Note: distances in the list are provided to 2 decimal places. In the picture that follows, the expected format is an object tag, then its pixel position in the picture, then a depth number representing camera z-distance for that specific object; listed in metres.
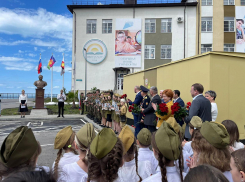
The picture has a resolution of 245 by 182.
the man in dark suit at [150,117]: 7.38
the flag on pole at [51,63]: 31.50
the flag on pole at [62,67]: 33.17
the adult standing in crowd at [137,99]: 8.52
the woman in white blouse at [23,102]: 17.11
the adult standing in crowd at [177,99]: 7.35
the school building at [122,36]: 32.38
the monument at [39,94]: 23.65
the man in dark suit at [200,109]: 5.27
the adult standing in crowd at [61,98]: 16.75
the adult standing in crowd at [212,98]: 6.37
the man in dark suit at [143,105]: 7.77
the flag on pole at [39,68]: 28.84
